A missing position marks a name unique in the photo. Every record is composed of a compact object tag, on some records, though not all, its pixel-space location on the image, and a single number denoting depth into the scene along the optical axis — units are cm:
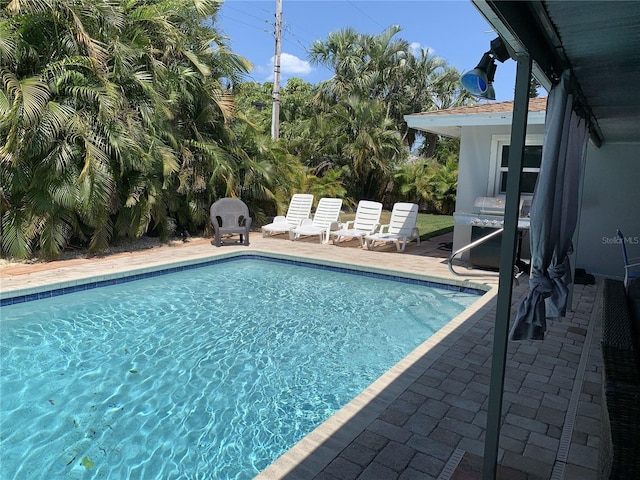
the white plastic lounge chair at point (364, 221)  1189
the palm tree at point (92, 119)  820
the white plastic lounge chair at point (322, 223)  1249
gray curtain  272
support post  233
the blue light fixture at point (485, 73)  280
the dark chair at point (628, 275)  589
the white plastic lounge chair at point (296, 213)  1335
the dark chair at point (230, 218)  1135
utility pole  1927
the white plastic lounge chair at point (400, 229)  1131
